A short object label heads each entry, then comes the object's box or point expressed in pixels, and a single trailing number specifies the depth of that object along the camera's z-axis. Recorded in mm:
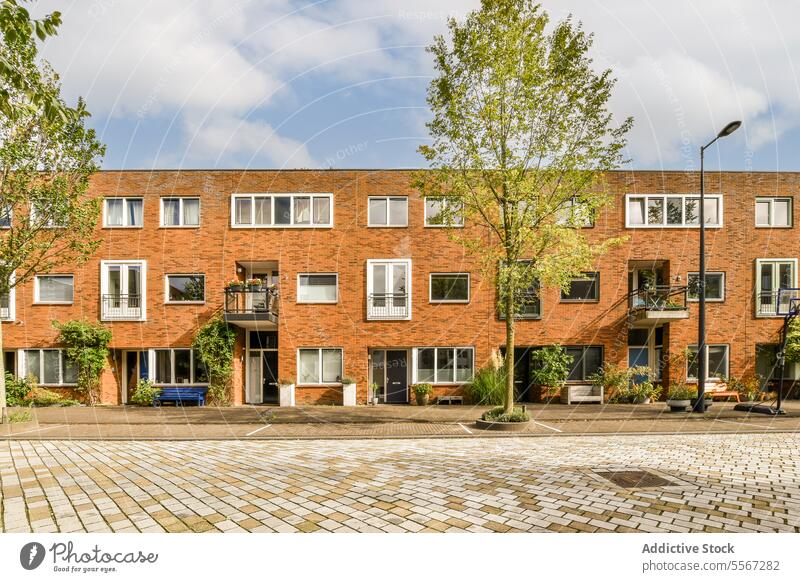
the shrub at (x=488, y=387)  17672
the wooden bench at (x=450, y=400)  18578
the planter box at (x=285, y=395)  18328
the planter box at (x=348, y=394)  18391
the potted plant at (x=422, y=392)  18219
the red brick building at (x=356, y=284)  18891
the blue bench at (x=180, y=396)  18188
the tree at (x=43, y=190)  11000
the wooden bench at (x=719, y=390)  18312
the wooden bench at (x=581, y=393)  18375
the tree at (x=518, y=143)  10484
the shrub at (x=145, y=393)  18000
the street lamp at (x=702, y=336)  14680
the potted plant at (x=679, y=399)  15422
